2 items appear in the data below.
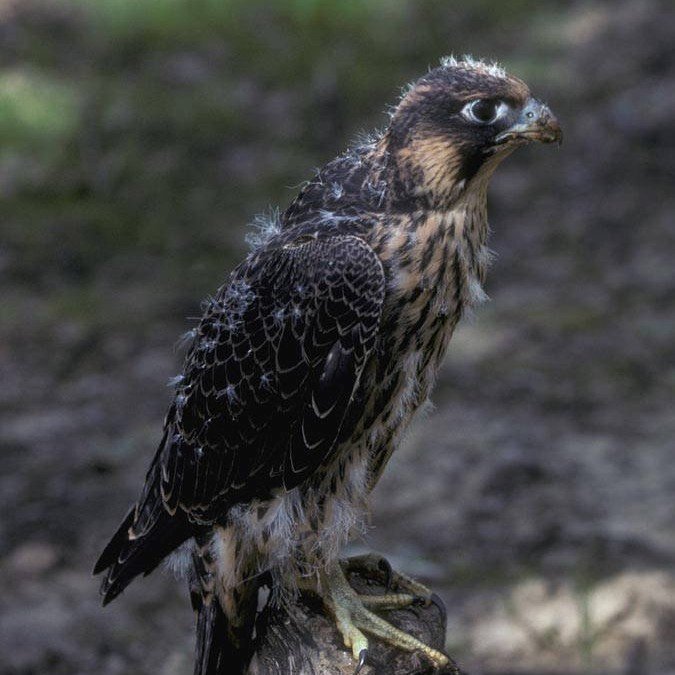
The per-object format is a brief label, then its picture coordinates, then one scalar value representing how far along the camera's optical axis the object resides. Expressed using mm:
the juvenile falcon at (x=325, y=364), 6500
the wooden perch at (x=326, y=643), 6832
